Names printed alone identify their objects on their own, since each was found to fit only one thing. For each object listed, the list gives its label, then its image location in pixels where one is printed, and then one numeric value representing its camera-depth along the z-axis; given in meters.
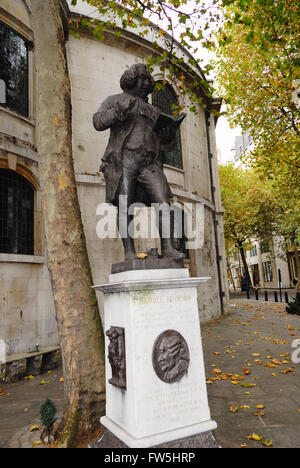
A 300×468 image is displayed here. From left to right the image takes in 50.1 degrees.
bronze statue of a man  3.63
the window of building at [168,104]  12.56
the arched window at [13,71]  8.48
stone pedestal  2.93
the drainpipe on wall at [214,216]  14.18
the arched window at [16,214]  7.86
